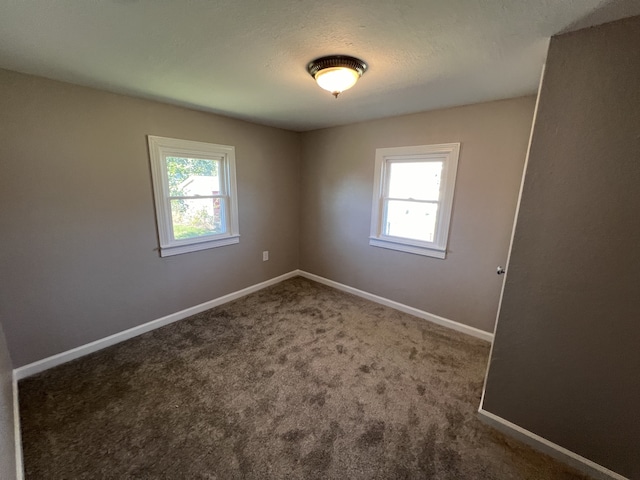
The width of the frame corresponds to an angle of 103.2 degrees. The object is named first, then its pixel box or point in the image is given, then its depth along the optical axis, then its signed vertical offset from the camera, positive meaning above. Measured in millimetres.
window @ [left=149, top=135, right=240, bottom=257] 2484 -46
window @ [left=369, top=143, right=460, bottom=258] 2582 -18
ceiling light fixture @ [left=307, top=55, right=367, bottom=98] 1466 +721
